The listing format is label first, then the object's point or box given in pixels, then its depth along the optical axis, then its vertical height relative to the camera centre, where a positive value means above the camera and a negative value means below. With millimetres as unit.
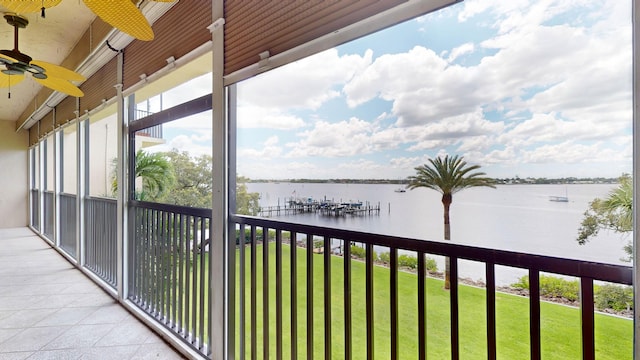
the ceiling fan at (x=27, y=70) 2400 +909
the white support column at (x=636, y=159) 809 +46
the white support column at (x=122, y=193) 3201 -92
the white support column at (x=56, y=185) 5707 -11
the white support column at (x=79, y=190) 4480 -81
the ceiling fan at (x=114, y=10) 1524 +830
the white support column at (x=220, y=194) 2008 -72
